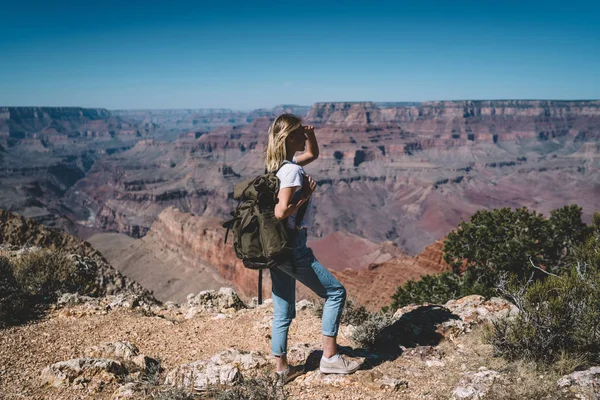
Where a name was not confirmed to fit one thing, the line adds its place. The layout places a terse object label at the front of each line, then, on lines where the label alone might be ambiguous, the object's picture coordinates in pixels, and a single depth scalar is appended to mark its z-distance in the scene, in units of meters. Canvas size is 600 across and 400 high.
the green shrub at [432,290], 11.03
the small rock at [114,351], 4.34
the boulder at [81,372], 3.63
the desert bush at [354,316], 5.27
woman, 3.09
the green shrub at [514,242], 11.06
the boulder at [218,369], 3.44
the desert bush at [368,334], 4.34
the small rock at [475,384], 3.06
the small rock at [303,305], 6.87
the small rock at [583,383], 2.71
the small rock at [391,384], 3.38
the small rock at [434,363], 3.90
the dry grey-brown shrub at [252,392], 3.05
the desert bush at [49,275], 6.19
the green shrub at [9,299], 5.12
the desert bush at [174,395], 3.02
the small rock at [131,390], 3.33
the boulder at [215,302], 6.85
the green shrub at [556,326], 3.37
